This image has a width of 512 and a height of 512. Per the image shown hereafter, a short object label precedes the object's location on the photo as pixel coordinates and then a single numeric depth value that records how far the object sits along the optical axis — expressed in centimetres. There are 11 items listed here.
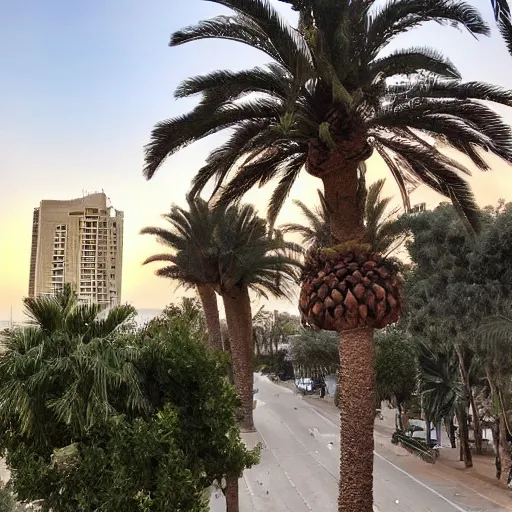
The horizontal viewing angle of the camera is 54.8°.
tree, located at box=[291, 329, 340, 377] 3319
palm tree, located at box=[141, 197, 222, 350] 1692
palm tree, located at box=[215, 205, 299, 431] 1631
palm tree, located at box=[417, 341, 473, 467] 1659
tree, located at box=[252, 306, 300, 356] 6225
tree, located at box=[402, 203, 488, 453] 1305
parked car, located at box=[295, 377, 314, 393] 4156
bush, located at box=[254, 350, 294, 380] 6078
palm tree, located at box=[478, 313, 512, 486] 955
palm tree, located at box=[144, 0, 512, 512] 673
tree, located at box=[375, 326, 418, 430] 2091
